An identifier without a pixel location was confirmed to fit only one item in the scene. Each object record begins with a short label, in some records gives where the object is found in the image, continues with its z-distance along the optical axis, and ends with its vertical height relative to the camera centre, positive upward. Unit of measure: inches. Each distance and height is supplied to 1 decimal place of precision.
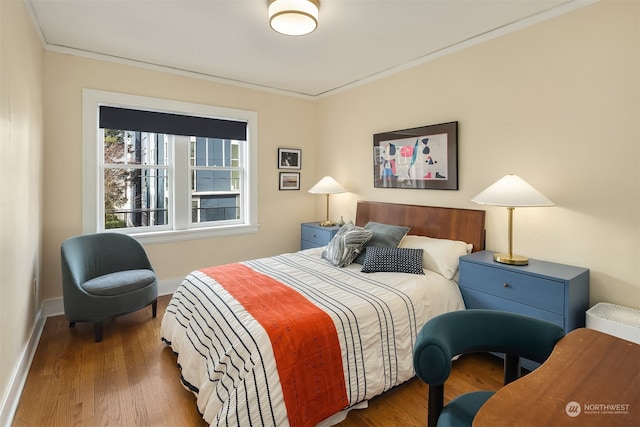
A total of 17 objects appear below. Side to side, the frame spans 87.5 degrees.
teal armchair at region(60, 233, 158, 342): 107.5 -25.4
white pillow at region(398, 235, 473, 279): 106.2 -15.6
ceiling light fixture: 89.1 +51.7
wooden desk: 31.9 -19.9
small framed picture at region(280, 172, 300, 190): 183.2 +13.9
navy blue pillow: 106.4 -17.8
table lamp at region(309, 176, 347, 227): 164.7 +9.2
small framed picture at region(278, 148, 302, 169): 181.3 +26.3
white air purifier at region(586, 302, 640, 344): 74.9 -27.4
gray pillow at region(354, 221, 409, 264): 119.8 -11.4
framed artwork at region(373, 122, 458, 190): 125.3 +19.7
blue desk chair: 45.9 -20.8
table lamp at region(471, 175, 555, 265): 91.4 +2.3
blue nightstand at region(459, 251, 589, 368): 82.8 -22.2
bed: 64.3 -28.3
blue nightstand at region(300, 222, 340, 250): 160.9 -14.4
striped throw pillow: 115.3 -14.1
